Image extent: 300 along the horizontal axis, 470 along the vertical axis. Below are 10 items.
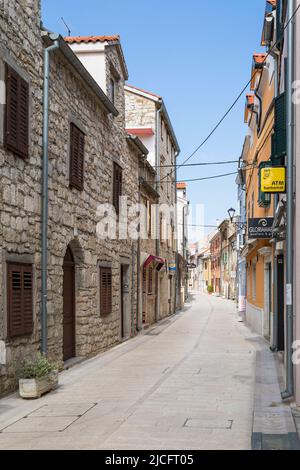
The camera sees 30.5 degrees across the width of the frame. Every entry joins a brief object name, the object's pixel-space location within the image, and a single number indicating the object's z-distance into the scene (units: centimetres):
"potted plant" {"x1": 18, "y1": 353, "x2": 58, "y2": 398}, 774
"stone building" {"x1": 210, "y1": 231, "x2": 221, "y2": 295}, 6218
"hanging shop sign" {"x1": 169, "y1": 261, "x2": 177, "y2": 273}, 2928
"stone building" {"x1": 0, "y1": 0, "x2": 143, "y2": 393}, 797
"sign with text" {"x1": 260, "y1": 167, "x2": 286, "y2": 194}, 806
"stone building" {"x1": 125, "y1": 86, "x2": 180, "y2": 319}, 2427
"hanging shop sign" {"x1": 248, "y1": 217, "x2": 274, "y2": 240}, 1283
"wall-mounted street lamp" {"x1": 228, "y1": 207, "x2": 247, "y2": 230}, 2402
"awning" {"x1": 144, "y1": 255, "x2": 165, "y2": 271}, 1956
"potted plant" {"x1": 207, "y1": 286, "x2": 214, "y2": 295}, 6917
